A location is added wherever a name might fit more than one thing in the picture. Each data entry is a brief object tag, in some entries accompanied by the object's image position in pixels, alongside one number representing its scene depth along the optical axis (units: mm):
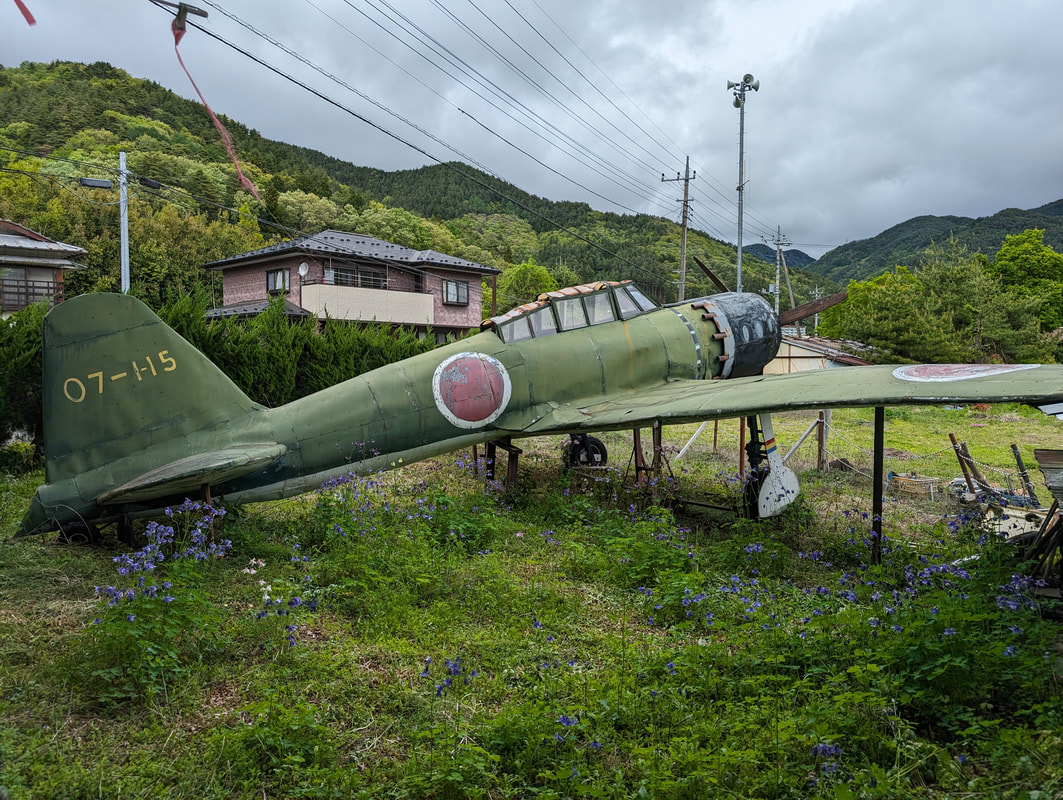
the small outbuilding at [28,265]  29312
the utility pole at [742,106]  30781
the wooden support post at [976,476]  7715
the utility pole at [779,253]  54156
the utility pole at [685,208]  27888
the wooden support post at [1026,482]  6670
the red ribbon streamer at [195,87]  4930
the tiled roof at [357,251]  28078
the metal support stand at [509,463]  8344
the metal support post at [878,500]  5773
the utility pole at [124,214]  19456
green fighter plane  5102
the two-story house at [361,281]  28203
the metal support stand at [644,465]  7961
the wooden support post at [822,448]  11820
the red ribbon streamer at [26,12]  3430
